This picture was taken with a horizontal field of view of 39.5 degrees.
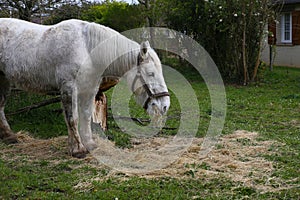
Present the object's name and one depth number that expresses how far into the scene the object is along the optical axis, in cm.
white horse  489
